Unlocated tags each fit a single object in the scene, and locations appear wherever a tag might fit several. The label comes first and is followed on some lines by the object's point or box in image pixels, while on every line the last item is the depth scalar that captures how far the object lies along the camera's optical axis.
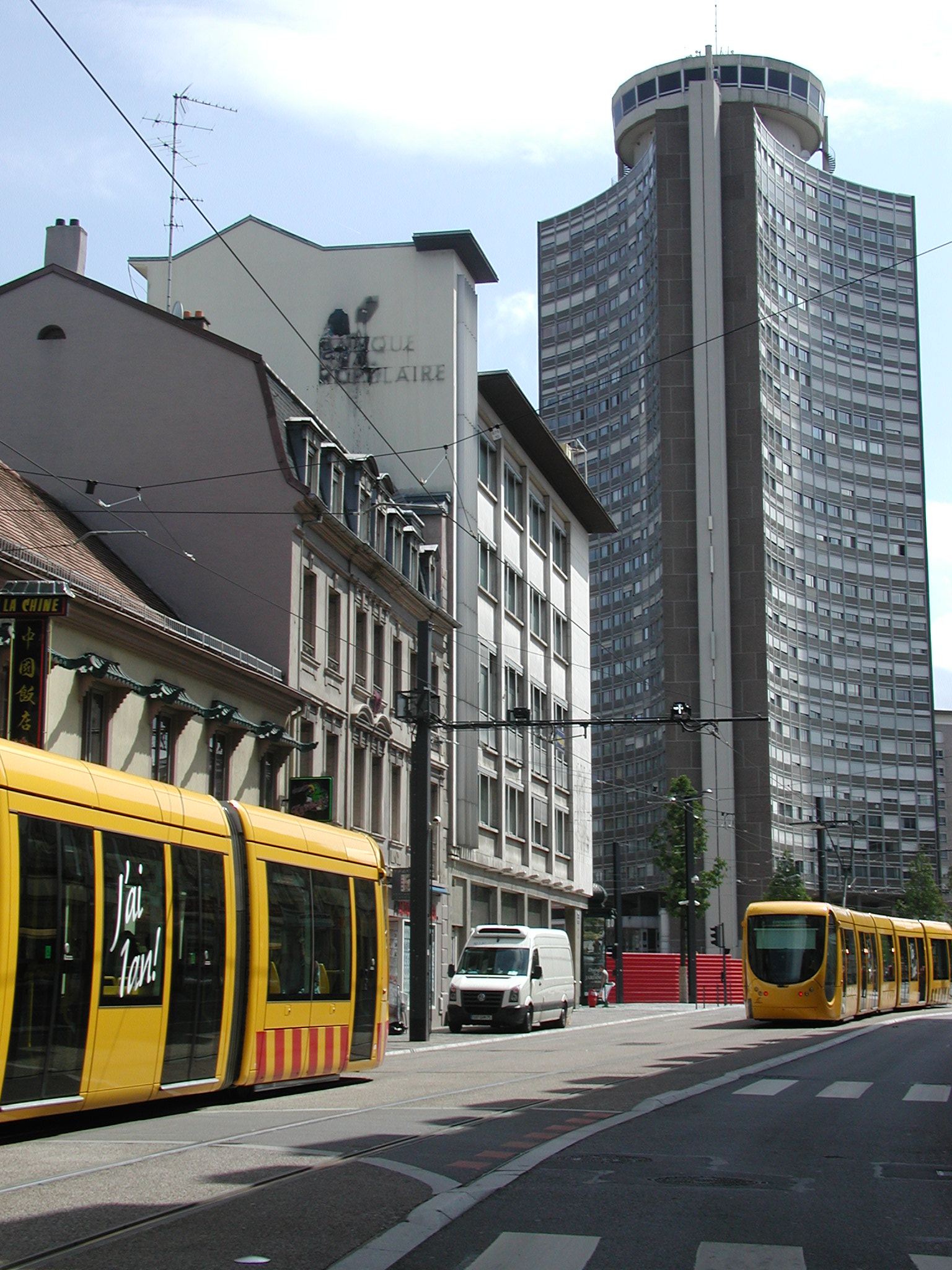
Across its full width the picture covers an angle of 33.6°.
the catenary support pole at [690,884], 57.75
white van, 36.50
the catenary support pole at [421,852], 31.22
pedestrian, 58.44
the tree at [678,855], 72.19
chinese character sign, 21.78
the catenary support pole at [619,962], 59.92
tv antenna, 36.72
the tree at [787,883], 90.56
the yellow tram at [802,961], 36.44
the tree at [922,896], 97.44
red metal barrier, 65.56
